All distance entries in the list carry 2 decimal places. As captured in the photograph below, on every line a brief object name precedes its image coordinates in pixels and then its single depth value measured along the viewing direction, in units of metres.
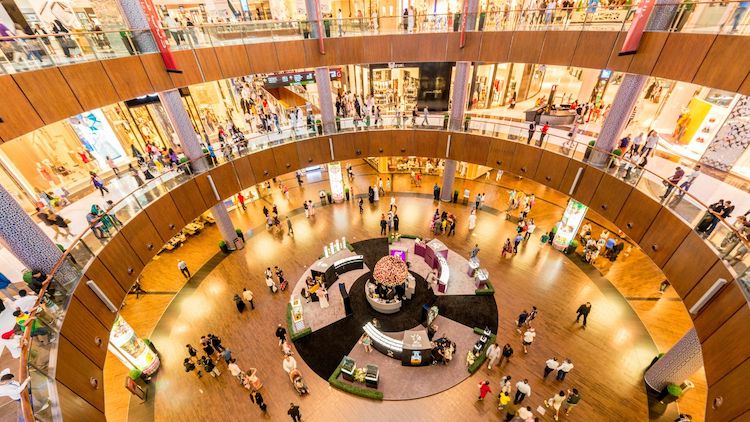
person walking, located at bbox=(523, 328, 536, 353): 12.45
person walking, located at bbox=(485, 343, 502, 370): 11.95
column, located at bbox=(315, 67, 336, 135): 17.56
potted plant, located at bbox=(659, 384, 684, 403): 10.73
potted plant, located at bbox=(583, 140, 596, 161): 13.58
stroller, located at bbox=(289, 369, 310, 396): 11.54
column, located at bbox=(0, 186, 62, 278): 7.55
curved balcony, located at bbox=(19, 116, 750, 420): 7.08
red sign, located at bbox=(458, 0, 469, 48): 15.20
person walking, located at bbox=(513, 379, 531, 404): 10.78
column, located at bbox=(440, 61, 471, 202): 17.25
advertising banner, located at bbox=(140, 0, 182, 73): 11.25
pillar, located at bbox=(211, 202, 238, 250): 17.03
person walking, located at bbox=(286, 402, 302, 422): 10.45
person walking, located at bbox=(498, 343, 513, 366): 12.13
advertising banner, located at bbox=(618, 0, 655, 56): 10.27
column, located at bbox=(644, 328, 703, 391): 10.15
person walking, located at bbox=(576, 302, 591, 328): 13.15
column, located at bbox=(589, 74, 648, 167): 11.95
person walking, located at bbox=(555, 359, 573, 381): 11.34
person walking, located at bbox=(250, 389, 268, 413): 10.86
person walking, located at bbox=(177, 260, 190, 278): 16.45
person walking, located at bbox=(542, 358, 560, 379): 11.37
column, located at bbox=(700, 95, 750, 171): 12.84
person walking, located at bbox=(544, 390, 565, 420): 10.47
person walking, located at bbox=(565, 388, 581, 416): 10.31
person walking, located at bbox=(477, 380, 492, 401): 10.97
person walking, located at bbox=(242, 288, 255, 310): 14.90
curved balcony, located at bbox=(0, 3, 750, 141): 8.55
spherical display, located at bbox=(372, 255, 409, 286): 13.62
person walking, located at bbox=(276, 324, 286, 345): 12.99
